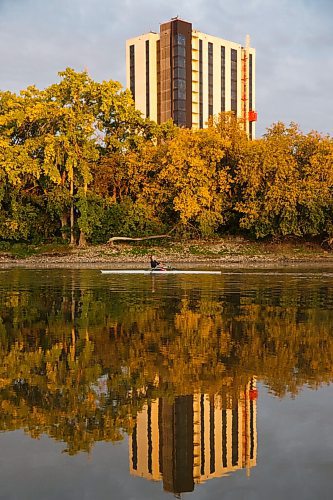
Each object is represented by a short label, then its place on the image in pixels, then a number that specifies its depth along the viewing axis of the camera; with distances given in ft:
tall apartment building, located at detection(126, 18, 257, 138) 357.82
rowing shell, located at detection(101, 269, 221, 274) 138.10
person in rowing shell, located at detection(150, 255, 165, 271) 138.95
